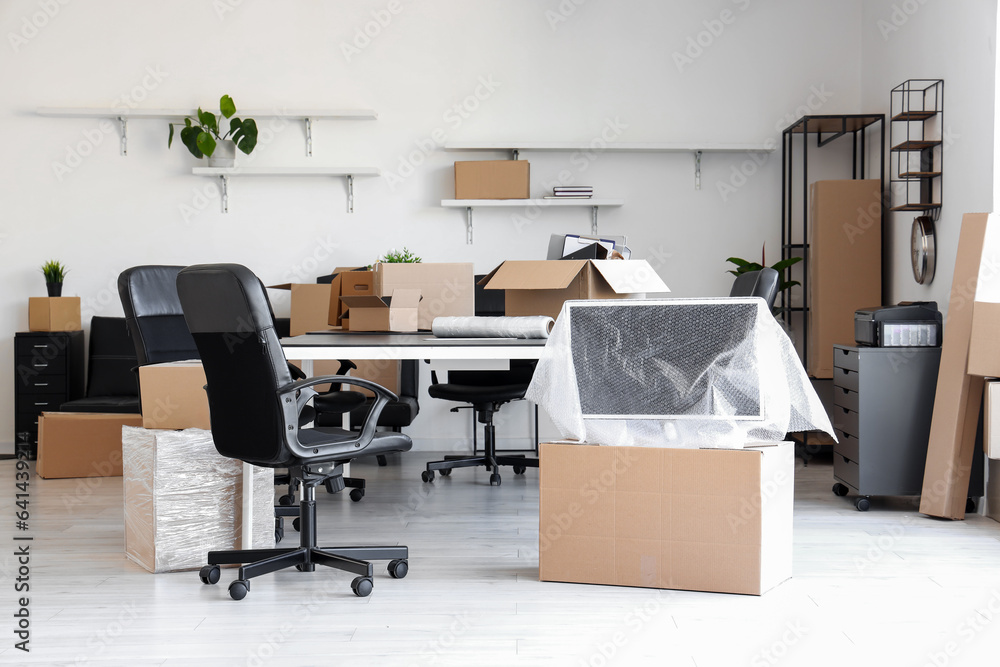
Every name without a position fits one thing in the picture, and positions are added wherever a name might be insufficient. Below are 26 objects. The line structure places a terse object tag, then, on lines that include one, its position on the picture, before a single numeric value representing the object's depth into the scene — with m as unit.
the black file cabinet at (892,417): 3.42
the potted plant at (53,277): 4.86
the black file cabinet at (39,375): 4.69
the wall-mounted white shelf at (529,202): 4.84
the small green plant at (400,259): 3.82
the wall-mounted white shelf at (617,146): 4.86
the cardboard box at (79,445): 4.25
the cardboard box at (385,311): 3.38
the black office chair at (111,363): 4.82
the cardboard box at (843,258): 4.54
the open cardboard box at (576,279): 2.91
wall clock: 3.90
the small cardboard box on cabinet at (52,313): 4.78
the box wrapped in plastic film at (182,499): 2.62
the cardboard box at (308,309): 4.55
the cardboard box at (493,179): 4.86
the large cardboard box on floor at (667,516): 2.31
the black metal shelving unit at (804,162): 4.67
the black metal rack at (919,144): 3.88
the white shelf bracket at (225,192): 5.02
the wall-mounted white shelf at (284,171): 4.88
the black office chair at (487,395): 4.03
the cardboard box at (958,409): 3.24
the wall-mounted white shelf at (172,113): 4.91
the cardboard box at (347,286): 3.80
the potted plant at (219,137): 4.78
